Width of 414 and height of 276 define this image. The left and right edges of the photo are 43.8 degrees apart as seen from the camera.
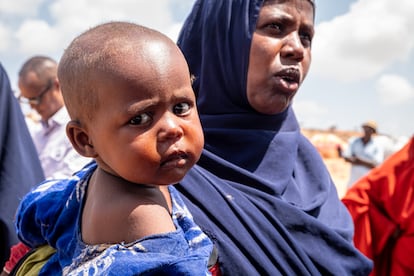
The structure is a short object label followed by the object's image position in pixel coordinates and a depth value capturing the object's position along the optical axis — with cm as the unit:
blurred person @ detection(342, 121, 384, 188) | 750
